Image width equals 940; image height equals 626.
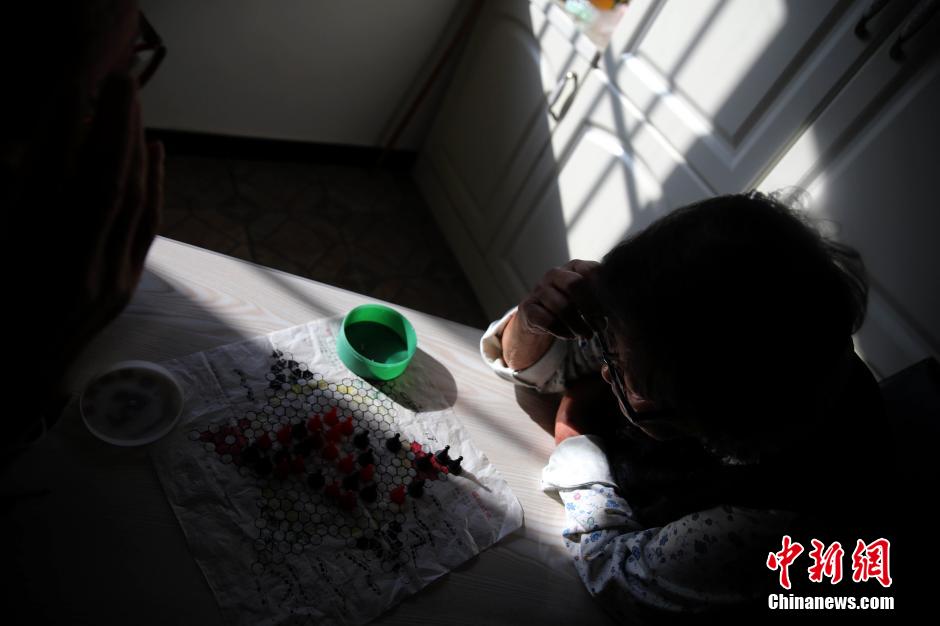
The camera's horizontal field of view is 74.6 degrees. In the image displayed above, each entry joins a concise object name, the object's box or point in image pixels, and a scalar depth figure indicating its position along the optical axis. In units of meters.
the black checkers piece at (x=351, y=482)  0.85
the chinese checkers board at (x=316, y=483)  0.74
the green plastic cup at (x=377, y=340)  0.99
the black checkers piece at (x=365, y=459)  0.89
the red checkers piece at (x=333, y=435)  0.89
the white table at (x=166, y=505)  0.67
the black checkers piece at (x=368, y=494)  0.85
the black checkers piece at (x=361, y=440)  0.91
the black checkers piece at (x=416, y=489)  0.89
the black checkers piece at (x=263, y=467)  0.82
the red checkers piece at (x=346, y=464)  0.87
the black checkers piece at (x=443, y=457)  0.94
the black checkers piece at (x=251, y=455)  0.82
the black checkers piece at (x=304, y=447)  0.86
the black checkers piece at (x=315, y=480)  0.83
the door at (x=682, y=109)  1.41
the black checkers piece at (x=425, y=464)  0.93
